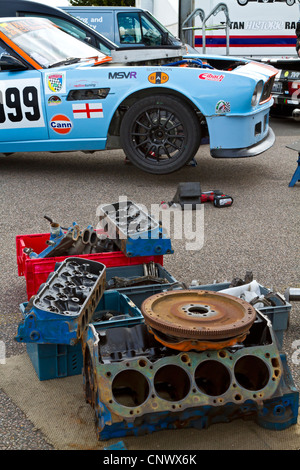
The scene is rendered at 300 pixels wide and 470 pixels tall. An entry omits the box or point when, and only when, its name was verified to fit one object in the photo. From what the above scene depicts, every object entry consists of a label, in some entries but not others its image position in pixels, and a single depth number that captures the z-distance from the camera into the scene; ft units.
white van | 43.96
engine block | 7.34
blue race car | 19.31
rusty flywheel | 7.23
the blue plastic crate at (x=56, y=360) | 9.00
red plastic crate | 11.10
